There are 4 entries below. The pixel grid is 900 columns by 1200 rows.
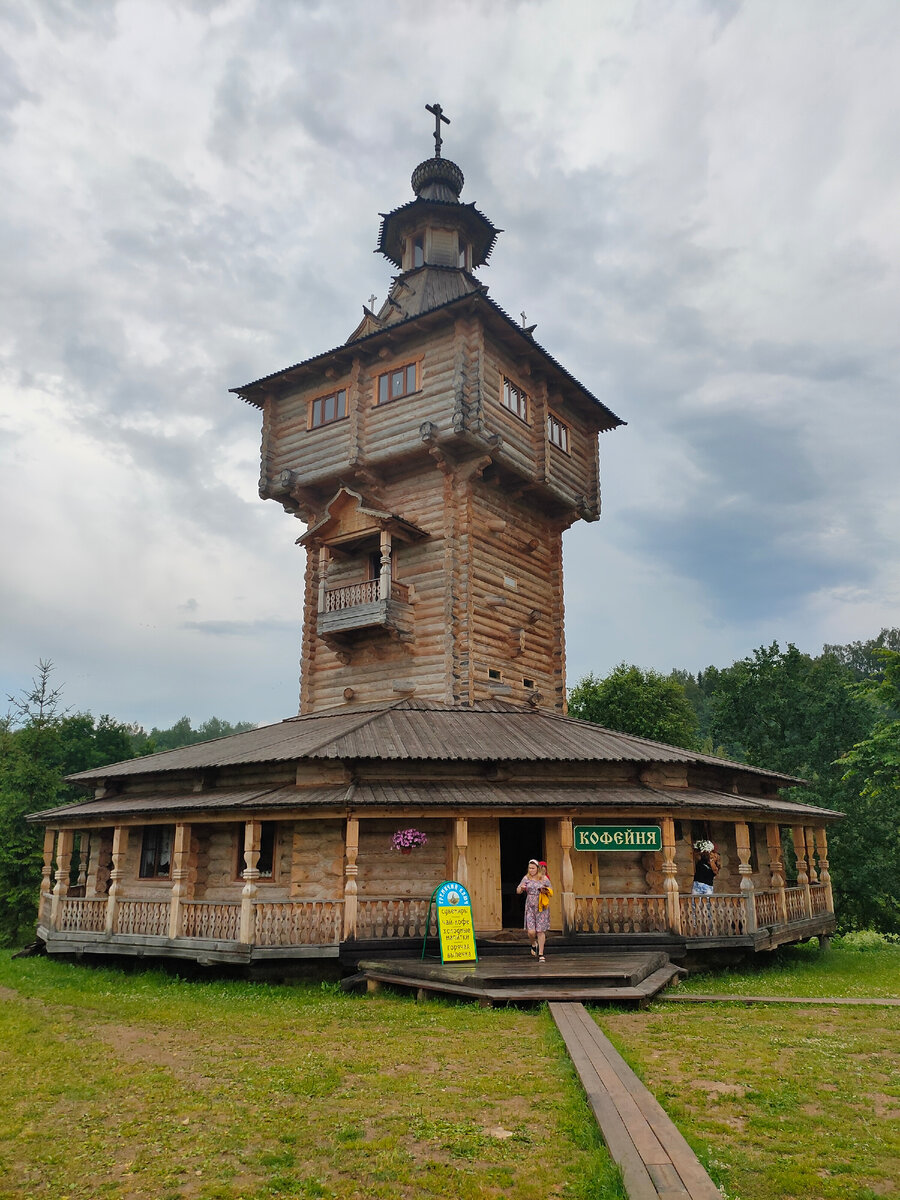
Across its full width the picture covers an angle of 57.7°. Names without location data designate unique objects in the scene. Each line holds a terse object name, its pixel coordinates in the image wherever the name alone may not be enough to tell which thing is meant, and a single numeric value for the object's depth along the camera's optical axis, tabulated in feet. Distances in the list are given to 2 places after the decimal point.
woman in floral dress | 52.95
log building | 57.77
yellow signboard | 52.47
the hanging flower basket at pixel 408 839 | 59.72
